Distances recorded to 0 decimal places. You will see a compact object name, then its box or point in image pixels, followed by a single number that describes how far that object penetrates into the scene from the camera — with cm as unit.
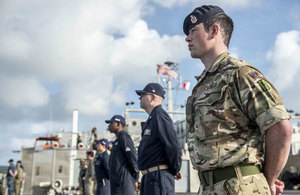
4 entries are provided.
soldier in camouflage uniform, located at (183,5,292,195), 189
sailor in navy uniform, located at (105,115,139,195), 569
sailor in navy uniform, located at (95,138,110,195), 761
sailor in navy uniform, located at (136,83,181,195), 411
